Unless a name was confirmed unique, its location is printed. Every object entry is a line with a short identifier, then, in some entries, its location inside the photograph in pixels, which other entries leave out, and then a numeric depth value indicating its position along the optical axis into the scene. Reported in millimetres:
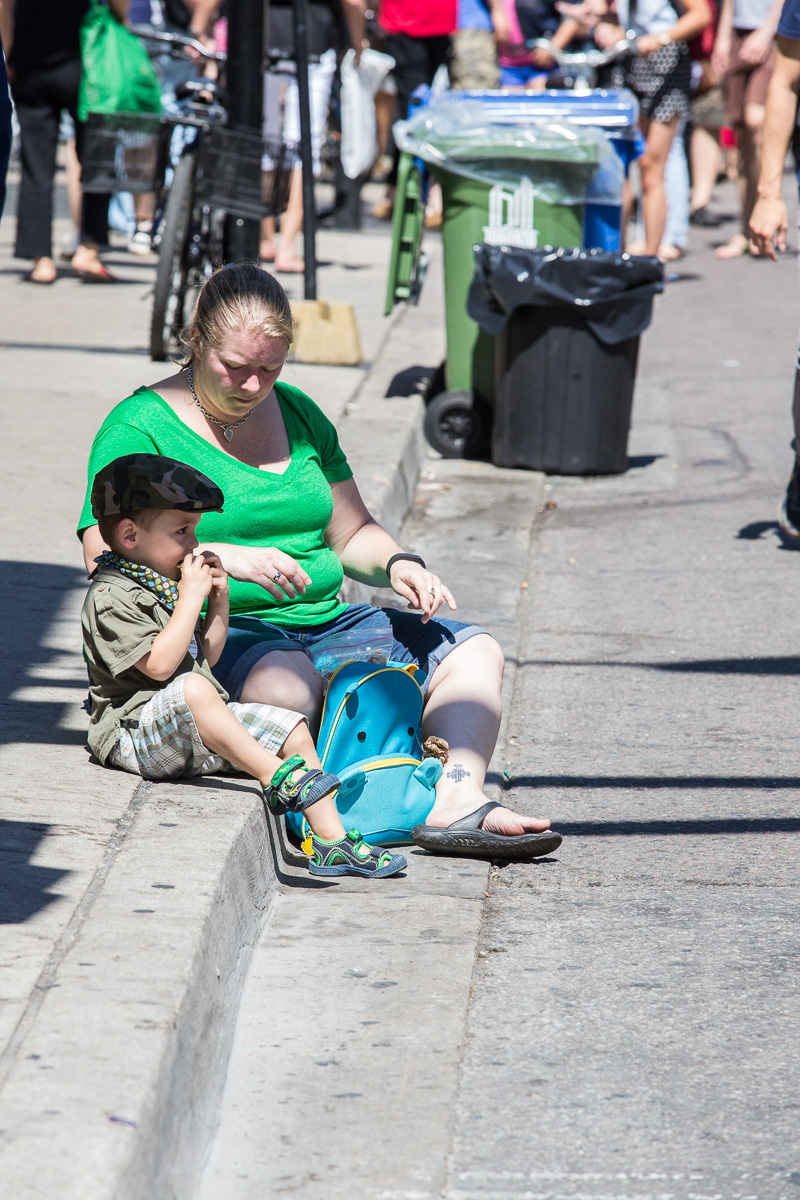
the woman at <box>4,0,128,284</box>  16609
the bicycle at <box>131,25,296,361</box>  13422
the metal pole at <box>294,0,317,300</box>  13445
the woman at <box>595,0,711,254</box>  21312
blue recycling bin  13422
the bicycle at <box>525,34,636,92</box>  21578
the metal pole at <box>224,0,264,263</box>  13031
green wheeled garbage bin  13133
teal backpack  6480
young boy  5961
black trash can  12219
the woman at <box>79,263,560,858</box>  6418
